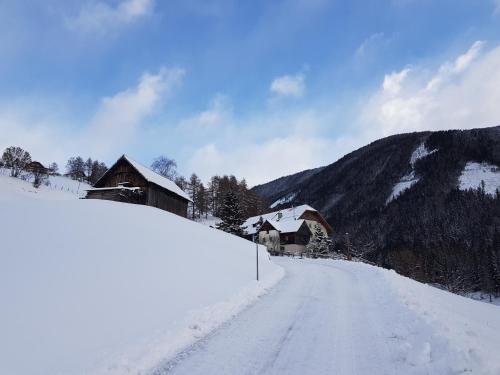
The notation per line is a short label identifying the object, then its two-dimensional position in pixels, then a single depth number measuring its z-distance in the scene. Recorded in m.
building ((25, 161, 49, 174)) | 77.79
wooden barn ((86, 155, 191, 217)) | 39.38
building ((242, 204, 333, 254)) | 75.31
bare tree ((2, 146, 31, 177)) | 72.19
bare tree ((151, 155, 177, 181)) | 90.94
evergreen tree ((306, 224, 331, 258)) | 58.91
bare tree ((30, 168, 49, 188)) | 60.88
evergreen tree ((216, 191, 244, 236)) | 54.16
